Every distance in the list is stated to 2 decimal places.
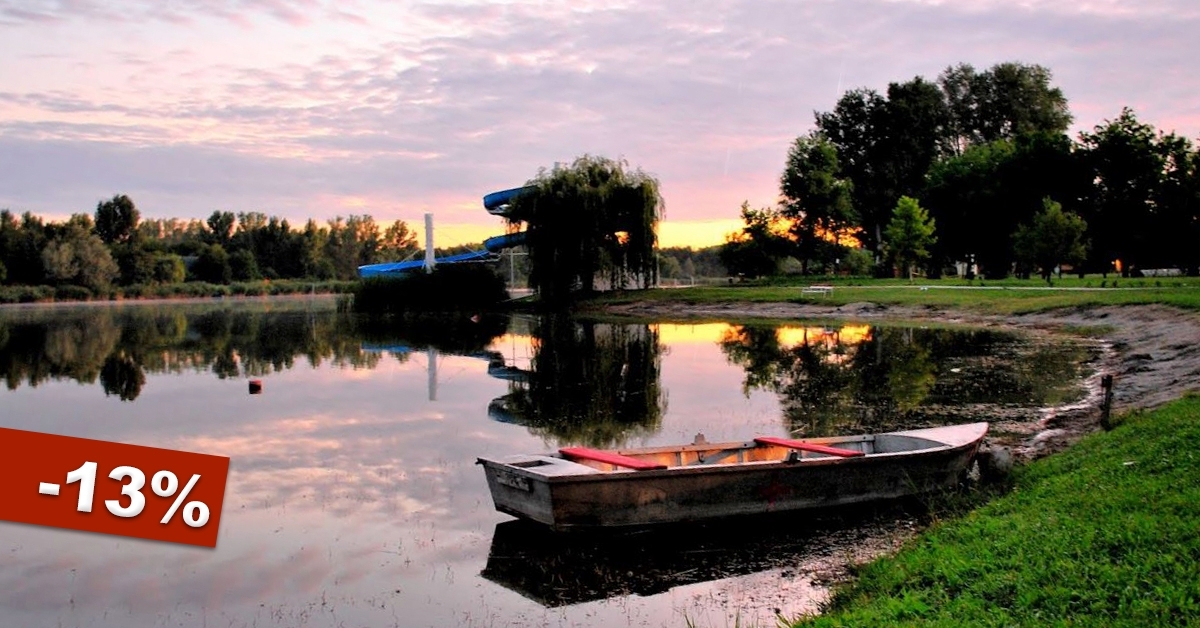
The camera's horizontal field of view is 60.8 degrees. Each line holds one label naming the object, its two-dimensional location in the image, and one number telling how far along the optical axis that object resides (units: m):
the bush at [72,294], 94.25
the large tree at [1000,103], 80.94
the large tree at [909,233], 65.31
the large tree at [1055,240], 54.78
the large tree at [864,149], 81.31
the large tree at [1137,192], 62.94
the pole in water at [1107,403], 14.38
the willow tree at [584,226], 58.44
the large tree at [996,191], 65.50
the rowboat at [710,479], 10.66
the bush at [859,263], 77.19
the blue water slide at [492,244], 62.47
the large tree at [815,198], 73.31
